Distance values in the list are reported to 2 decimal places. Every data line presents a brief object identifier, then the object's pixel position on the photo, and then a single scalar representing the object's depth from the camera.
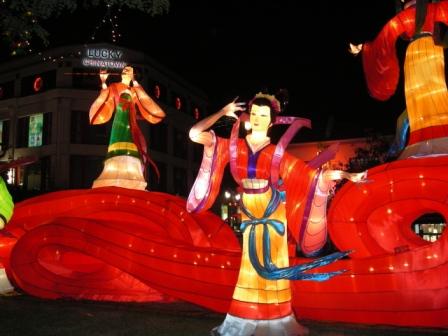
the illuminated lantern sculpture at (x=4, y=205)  8.80
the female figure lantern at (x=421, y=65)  6.67
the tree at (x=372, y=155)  24.17
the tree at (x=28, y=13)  5.70
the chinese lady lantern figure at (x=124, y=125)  9.96
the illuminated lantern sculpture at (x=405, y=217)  5.98
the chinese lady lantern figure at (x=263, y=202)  5.38
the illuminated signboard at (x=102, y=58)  26.30
